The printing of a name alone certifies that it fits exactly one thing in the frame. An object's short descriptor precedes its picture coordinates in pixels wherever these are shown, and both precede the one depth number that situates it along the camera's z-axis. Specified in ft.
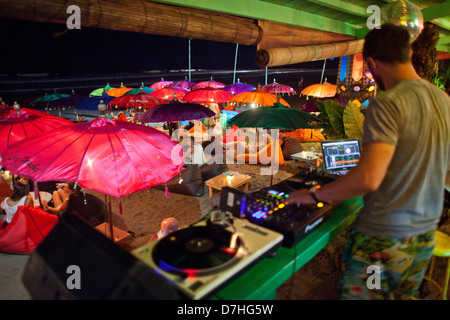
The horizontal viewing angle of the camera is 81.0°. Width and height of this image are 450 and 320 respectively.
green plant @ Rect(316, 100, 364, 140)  11.93
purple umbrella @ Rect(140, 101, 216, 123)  20.62
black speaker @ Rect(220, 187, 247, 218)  5.50
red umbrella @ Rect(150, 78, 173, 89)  52.65
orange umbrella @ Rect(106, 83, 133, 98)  44.60
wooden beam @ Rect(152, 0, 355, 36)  12.59
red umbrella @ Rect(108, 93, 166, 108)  30.35
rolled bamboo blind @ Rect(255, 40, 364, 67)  14.35
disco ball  10.65
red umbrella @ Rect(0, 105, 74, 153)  11.40
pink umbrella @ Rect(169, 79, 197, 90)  51.13
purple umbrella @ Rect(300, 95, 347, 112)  35.29
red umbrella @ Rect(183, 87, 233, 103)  30.83
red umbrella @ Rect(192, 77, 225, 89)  46.42
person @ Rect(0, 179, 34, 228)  13.75
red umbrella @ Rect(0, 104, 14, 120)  16.29
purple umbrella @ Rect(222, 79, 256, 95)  46.35
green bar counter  4.35
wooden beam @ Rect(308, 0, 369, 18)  15.91
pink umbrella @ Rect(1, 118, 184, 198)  7.29
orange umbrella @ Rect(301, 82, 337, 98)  37.19
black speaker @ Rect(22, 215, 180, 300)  3.22
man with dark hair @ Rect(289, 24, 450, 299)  4.45
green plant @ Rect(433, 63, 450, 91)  16.07
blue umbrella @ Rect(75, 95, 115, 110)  32.34
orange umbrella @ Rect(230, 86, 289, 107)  32.48
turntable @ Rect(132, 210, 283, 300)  3.85
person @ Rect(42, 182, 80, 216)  15.42
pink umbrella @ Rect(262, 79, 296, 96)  44.75
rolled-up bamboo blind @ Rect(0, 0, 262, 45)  7.54
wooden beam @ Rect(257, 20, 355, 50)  14.60
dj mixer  5.50
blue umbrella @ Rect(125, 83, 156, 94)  39.74
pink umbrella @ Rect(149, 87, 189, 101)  37.91
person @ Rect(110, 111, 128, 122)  35.87
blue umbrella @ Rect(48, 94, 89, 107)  37.68
